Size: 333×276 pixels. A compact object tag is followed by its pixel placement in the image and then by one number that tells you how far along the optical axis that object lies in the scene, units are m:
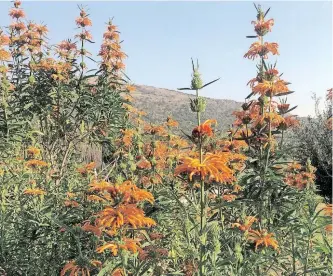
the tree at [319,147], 8.97
